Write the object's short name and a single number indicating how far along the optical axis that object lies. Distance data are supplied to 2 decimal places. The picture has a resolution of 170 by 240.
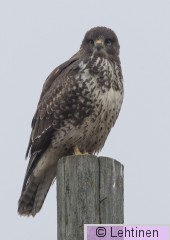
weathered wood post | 8.87
